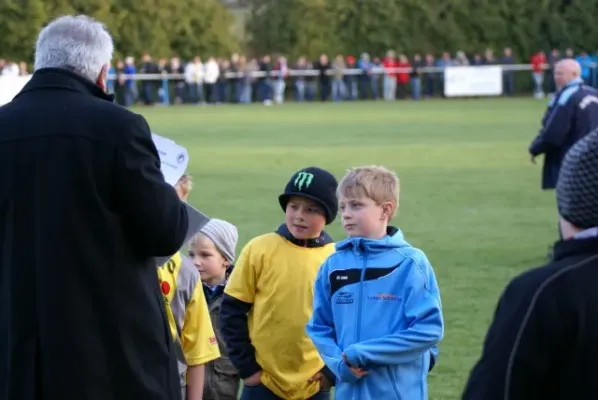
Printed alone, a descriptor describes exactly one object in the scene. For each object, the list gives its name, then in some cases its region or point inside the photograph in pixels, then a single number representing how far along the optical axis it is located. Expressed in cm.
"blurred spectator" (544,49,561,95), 5453
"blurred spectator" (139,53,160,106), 5203
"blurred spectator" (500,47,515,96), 5418
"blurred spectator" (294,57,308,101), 5412
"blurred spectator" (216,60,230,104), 5244
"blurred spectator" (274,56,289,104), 5328
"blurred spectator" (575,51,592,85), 5191
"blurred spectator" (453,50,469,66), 5437
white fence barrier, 5228
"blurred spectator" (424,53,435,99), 5434
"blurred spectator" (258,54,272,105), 5288
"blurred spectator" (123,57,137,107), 5062
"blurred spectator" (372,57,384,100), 5466
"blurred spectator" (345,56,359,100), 5469
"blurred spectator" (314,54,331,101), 5388
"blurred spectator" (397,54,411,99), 5472
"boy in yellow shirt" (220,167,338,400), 534
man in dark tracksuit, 1265
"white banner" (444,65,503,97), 5228
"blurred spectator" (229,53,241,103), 5284
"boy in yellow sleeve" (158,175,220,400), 486
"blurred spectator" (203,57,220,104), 5209
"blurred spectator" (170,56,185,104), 5269
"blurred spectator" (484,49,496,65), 5434
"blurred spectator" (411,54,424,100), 5428
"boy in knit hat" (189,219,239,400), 570
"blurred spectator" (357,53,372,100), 5419
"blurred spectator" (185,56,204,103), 5169
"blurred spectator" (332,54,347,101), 5318
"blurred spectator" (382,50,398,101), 5388
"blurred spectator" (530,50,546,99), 5388
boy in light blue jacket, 468
